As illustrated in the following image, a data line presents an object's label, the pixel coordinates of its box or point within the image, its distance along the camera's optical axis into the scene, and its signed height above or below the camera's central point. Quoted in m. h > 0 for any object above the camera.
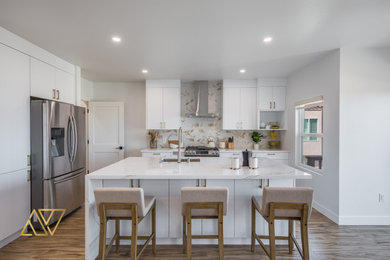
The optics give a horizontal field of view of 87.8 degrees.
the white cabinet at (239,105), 4.72 +0.55
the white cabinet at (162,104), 4.70 +0.56
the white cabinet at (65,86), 3.27 +0.70
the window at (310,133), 3.54 -0.09
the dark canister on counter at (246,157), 2.34 -0.33
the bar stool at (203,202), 1.75 -0.64
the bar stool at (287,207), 1.72 -0.67
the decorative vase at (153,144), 4.95 -0.39
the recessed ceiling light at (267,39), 2.58 +1.15
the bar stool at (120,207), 1.70 -0.67
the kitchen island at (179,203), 2.21 -0.81
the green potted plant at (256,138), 4.80 -0.24
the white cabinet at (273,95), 4.61 +0.76
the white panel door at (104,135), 4.79 -0.17
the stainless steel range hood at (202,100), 4.74 +0.67
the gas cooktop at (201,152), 4.36 -0.52
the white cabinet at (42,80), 2.77 +0.69
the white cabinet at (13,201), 2.28 -0.88
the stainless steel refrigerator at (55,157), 2.62 -0.40
